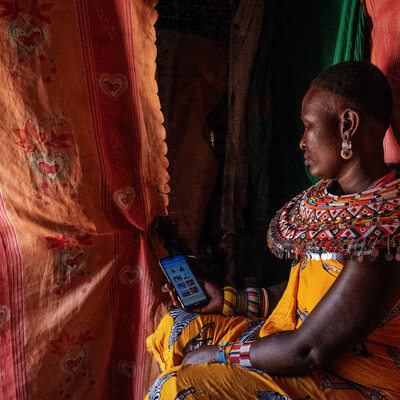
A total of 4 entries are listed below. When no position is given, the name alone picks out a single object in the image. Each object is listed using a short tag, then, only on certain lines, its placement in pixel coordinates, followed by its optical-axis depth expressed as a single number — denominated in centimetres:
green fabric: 130
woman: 90
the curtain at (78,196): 117
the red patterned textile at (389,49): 119
